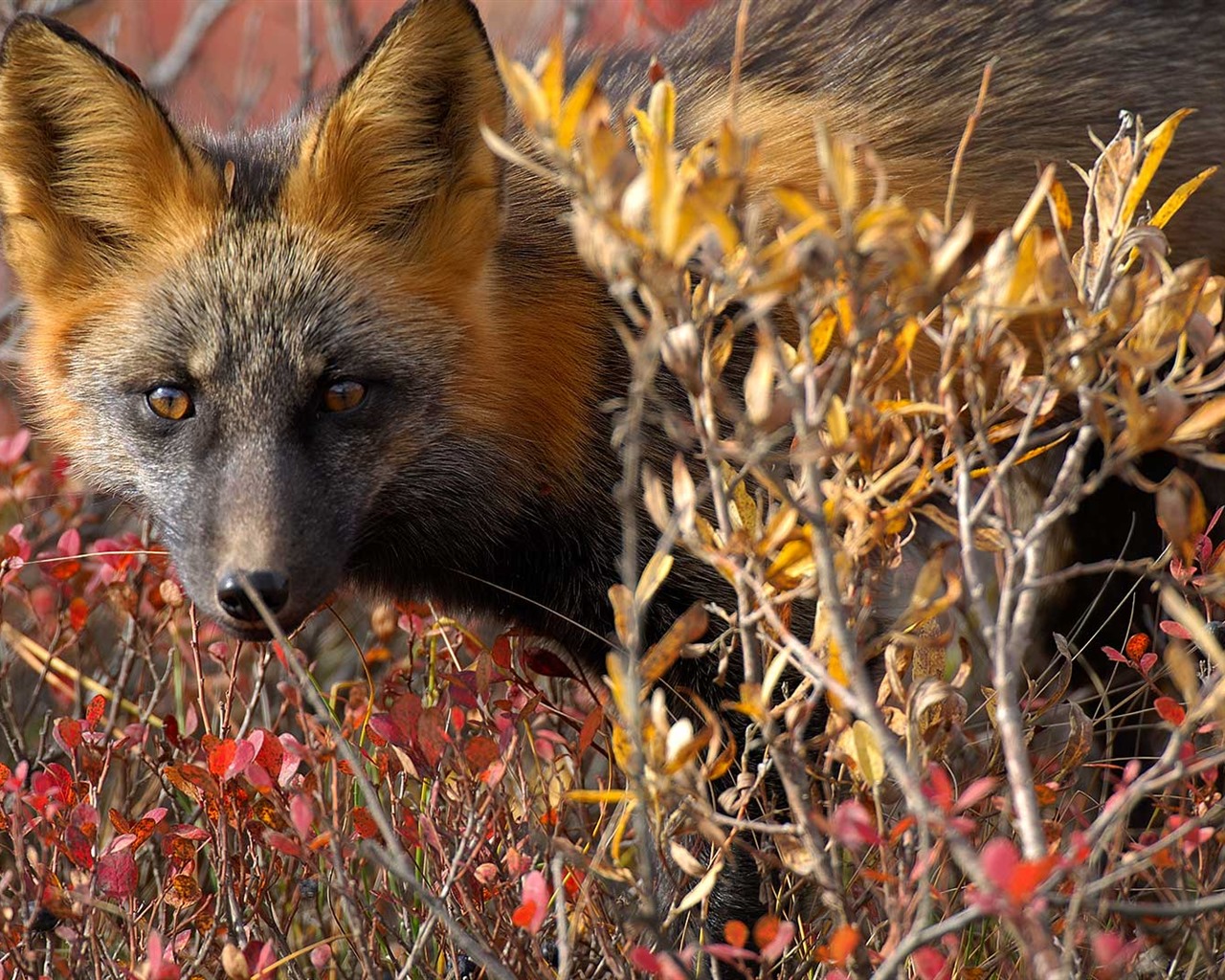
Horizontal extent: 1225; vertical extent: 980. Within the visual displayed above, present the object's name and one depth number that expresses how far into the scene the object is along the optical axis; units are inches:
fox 251.3
